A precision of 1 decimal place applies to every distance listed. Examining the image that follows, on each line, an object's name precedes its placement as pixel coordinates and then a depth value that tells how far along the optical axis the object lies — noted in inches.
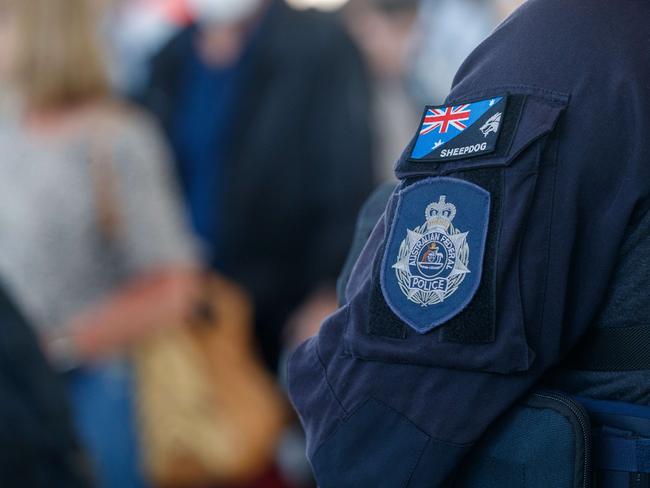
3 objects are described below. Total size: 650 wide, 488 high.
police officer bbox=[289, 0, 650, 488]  107.9
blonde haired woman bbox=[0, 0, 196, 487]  244.2
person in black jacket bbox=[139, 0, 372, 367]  311.3
